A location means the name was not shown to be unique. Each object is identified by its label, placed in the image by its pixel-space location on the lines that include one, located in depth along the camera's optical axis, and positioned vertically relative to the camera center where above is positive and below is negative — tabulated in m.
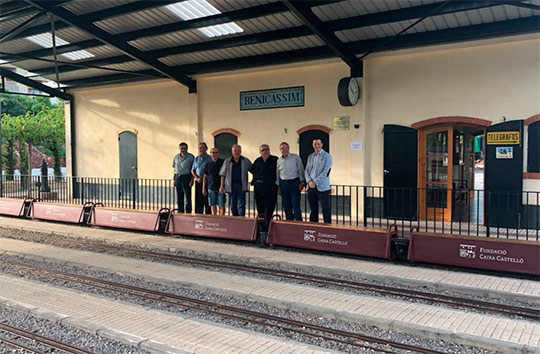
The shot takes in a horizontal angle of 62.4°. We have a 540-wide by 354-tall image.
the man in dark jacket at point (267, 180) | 9.23 -0.30
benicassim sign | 12.40 +1.94
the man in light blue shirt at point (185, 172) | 10.89 -0.14
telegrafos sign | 9.48 +0.57
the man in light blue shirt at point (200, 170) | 10.63 -0.09
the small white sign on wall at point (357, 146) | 11.43 +0.50
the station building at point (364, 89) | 9.41 +2.00
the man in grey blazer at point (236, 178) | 9.72 -0.27
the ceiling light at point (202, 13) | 10.16 +3.63
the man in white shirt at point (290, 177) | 9.05 -0.24
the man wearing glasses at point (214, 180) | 10.20 -0.32
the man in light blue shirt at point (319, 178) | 8.79 -0.25
